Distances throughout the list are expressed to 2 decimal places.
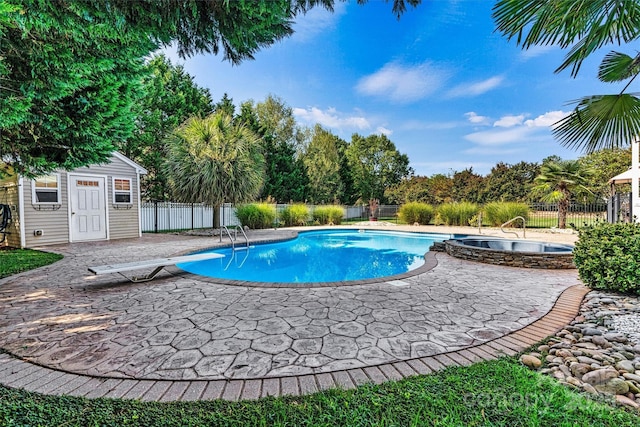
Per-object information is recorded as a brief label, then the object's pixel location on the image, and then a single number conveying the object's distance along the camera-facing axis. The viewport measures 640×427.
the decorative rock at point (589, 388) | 1.95
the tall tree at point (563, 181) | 13.82
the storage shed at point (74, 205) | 8.59
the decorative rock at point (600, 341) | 2.53
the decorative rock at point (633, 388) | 1.95
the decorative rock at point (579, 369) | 2.14
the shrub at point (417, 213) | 17.77
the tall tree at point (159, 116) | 16.80
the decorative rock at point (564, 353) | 2.35
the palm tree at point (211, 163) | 11.34
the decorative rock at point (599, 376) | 2.03
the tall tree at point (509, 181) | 23.48
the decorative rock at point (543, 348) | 2.48
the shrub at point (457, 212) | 16.34
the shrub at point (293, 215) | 16.62
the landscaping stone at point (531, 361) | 2.25
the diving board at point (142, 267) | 4.52
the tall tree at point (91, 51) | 1.96
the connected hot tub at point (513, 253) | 6.03
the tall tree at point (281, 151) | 23.12
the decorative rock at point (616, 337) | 2.61
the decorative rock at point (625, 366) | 2.15
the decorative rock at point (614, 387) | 1.93
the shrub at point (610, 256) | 3.85
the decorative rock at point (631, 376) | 2.03
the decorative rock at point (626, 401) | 1.82
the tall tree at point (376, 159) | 31.55
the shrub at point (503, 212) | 14.86
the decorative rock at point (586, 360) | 2.24
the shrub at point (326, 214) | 18.52
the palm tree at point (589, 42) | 2.72
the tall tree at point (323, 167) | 26.92
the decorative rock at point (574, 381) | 2.02
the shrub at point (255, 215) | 14.49
